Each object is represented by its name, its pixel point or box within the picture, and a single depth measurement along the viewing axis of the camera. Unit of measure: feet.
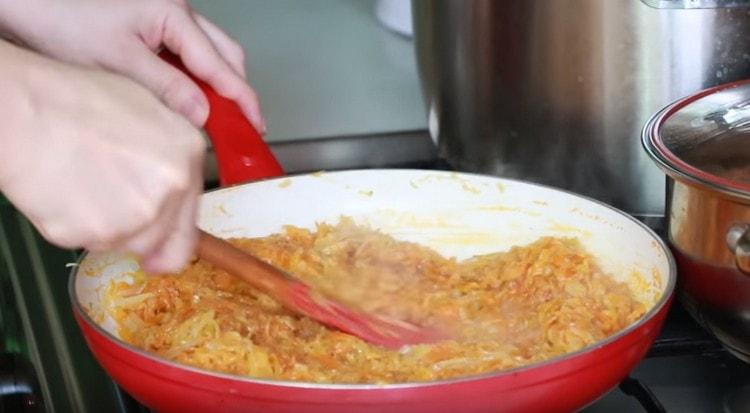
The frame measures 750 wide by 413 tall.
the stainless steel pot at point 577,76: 3.37
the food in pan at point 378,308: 3.11
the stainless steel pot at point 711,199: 2.98
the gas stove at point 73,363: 3.15
